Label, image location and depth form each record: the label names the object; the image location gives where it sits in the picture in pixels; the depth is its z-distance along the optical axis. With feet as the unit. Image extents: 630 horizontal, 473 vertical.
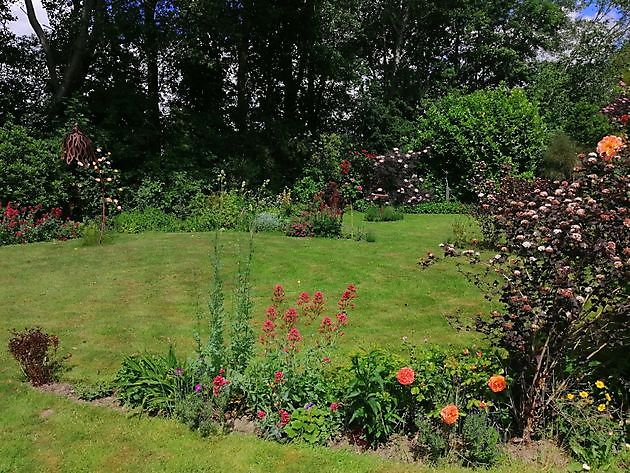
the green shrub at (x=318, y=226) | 32.50
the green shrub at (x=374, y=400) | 10.01
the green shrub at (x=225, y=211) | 35.43
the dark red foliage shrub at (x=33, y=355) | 12.93
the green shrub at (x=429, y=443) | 9.58
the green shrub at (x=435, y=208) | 48.55
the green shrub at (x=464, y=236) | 27.32
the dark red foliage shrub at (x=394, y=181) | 49.34
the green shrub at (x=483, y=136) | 51.42
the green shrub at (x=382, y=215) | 41.50
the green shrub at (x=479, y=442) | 9.51
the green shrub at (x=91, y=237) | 29.53
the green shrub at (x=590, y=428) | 9.55
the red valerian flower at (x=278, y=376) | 10.82
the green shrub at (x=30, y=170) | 35.29
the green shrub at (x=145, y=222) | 35.76
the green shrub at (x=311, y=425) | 10.30
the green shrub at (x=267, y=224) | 34.71
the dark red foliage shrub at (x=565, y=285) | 9.57
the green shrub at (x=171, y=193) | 41.45
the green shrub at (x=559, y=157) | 49.06
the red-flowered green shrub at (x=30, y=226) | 31.60
